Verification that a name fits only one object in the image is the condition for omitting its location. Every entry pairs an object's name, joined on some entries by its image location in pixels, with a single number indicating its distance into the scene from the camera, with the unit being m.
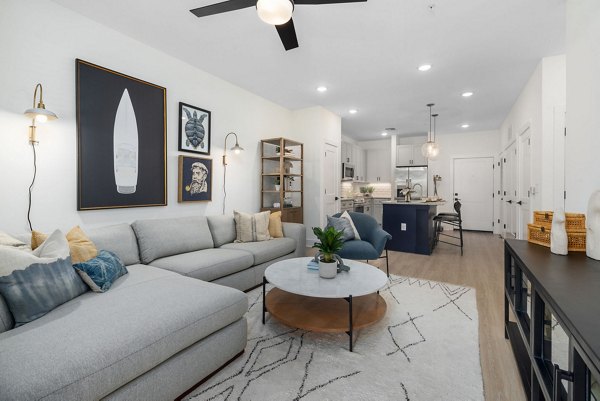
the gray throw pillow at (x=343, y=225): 3.59
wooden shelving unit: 4.60
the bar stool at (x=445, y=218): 5.01
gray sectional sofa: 1.03
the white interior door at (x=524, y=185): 4.00
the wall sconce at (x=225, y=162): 4.00
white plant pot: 2.22
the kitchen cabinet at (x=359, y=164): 7.75
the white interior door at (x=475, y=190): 7.16
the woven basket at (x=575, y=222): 1.63
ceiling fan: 1.71
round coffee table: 1.91
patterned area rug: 1.52
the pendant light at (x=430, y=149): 5.46
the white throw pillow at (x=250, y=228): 3.55
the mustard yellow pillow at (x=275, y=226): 3.80
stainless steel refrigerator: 7.52
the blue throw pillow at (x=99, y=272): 1.77
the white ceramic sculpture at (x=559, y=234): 1.58
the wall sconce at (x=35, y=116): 2.03
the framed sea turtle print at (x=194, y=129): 3.41
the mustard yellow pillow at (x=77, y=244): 1.84
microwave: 6.95
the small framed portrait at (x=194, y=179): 3.41
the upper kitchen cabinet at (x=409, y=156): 7.49
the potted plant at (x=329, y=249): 2.22
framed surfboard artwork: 2.52
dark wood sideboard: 0.80
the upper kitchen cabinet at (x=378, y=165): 8.12
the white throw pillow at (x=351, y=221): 3.67
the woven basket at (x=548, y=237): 1.61
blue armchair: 3.29
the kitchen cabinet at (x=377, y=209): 8.23
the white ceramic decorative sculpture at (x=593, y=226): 1.42
